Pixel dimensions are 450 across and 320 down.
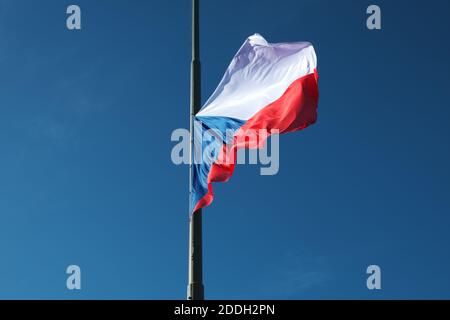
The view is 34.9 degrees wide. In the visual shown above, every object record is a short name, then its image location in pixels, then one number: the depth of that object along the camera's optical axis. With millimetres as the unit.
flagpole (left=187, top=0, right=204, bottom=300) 11398
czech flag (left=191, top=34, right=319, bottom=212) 13578
